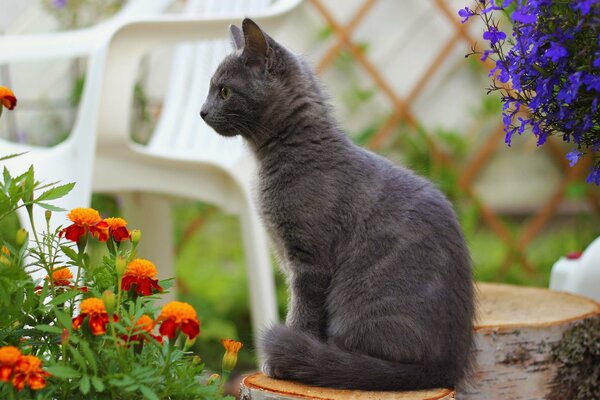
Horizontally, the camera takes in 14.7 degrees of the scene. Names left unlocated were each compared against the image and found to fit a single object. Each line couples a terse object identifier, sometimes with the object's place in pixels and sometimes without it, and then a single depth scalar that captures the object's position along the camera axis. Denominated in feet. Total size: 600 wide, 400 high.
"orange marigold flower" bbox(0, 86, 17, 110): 6.31
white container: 7.56
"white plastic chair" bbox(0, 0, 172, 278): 7.76
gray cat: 6.65
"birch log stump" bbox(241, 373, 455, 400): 6.55
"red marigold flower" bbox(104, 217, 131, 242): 6.38
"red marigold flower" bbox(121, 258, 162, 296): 6.25
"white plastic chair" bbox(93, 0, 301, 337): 8.23
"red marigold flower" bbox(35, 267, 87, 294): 6.40
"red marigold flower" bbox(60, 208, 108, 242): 6.28
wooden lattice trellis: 12.66
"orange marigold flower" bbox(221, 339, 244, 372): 6.18
